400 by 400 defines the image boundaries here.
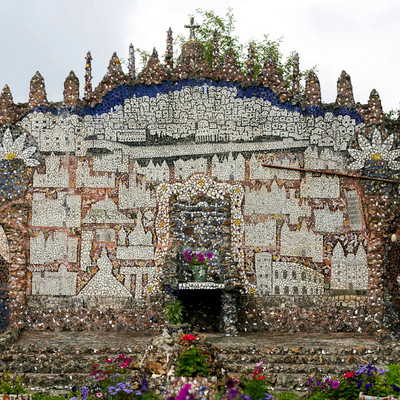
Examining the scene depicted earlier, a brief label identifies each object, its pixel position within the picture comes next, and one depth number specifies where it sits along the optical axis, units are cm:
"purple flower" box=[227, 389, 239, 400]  709
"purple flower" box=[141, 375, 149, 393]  953
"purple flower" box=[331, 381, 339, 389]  1038
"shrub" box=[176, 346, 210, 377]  1005
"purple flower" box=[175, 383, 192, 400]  721
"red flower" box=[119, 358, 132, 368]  1189
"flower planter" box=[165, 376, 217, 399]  941
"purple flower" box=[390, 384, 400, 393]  961
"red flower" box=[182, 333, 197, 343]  1080
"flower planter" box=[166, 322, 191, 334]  1470
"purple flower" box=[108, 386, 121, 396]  1041
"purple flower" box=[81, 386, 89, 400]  1045
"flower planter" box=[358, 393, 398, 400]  965
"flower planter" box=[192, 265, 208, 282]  1712
